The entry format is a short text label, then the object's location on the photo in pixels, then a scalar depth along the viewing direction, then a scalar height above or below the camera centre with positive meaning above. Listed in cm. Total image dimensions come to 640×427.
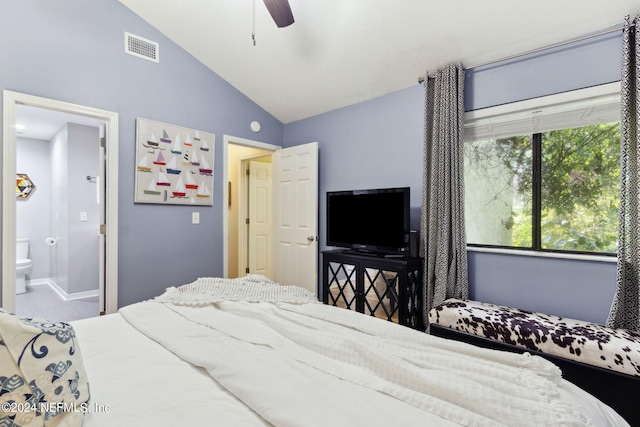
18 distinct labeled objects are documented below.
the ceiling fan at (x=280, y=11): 177 +119
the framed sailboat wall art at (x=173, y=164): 297 +48
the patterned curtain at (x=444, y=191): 264 +19
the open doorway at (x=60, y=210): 236 +1
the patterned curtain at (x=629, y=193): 193 +13
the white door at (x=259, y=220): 488 -13
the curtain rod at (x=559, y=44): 202 +121
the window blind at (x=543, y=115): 215 +75
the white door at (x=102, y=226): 280 -14
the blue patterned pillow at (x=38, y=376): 70 -40
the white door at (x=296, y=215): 367 -4
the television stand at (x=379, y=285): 268 -67
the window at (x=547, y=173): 219 +32
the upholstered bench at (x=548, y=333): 165 -72
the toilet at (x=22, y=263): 433 -74
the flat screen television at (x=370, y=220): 282 -7
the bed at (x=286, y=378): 79 -52
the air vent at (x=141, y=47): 286 +155
